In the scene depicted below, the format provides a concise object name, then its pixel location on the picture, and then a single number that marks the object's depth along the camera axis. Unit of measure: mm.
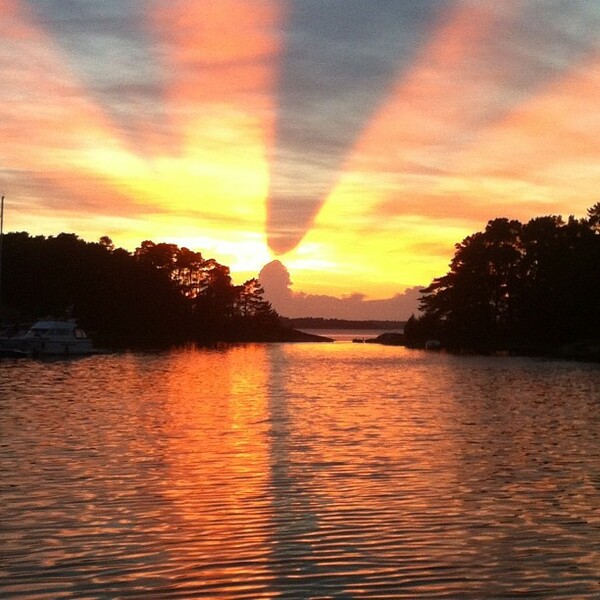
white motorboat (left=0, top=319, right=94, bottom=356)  93812
